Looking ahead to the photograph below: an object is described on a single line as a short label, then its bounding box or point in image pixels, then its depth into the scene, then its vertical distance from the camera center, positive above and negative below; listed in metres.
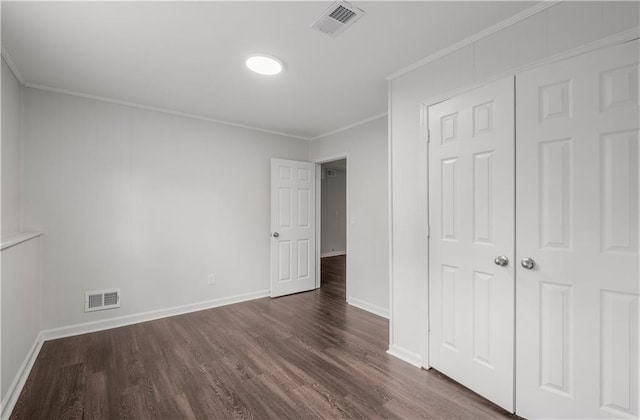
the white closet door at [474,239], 1.84 -0.21
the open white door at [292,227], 4.39 -0.28
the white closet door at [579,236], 1.43 -0.15
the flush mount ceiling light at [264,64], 2.30 +1.22
